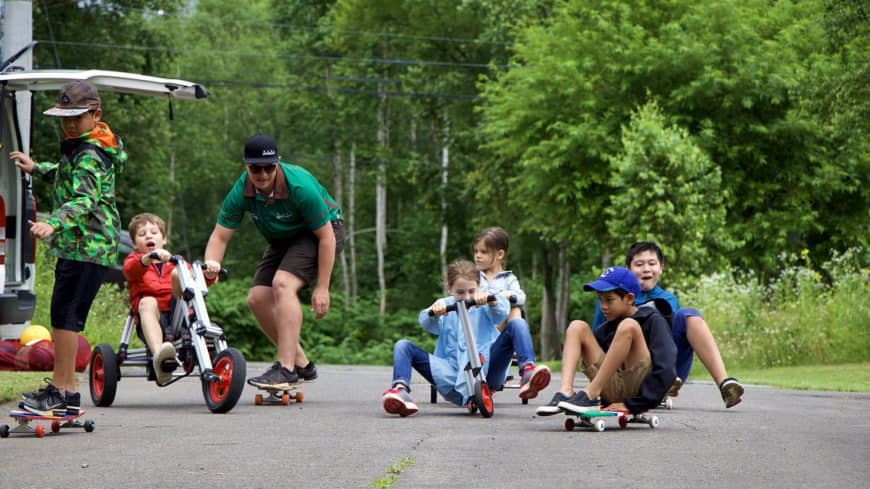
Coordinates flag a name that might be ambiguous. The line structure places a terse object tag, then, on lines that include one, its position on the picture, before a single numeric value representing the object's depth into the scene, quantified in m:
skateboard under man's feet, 16.27
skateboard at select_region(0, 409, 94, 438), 12.01
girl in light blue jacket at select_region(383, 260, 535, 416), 14.84
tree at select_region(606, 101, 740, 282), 39.97
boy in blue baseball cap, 13.16
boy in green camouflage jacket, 12.50
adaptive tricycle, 14.59
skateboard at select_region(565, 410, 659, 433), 12.97
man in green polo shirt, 15.99
